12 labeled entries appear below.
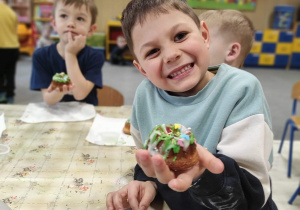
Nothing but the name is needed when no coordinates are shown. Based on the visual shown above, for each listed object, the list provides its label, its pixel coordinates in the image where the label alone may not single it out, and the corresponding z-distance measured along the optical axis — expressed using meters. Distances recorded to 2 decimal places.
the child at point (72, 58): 1.44
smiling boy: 0.62
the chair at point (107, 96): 1.89
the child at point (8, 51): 3.54
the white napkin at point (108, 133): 1.12
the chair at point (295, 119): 2.24
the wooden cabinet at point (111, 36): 6.13
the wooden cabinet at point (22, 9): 6.36
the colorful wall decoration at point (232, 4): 6.24
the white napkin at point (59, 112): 1.31
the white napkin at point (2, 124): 1.18
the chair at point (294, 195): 1.58
